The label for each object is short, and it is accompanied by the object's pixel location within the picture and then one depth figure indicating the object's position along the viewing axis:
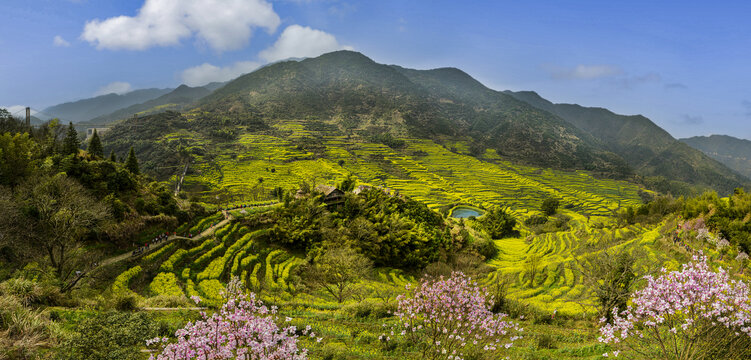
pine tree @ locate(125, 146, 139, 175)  46.44
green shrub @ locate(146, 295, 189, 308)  18.28
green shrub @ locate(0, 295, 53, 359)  8.45
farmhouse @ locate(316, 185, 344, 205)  51.70
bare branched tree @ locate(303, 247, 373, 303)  30.11
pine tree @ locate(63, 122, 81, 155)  35.78
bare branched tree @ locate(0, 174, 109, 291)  21.75
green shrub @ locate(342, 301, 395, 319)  17.23
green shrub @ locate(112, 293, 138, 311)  15.36
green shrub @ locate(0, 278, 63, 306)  12.98
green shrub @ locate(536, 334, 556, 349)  13.73
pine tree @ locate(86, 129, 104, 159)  46.67
